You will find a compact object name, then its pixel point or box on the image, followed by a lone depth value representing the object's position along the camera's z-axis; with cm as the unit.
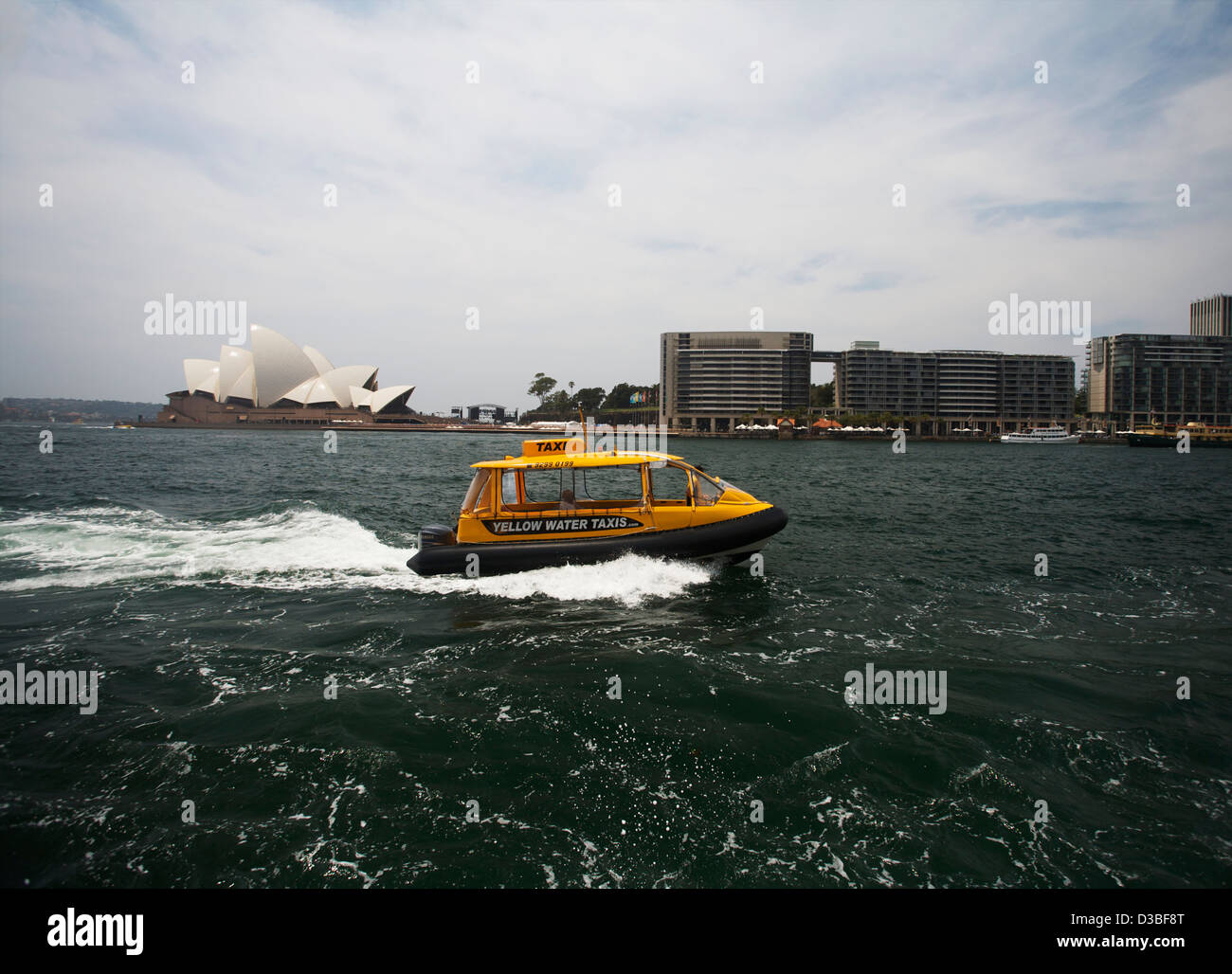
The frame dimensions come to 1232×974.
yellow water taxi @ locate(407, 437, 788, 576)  1222
